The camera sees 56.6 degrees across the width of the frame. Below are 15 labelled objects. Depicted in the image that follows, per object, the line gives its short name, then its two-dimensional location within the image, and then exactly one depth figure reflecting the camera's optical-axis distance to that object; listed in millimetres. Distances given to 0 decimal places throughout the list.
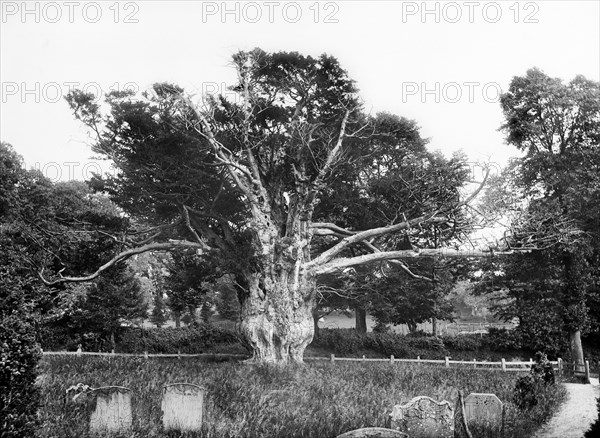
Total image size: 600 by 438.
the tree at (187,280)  34781
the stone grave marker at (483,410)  12547
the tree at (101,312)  33406
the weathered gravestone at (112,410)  10773
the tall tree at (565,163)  27422
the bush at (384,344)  34375
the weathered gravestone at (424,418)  11273
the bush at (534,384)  15398
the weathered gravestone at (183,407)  11383
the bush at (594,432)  8272
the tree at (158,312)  54188
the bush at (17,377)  8602
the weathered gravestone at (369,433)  9586
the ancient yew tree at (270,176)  24453
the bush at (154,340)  33281
